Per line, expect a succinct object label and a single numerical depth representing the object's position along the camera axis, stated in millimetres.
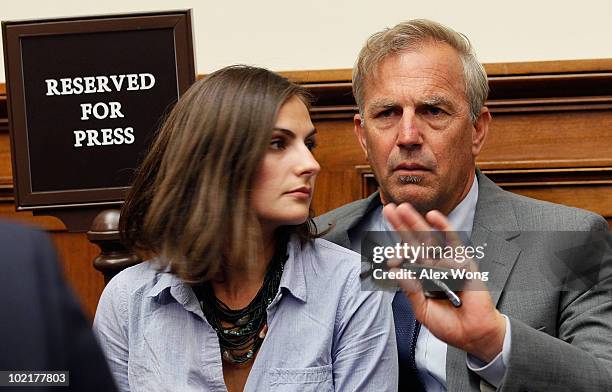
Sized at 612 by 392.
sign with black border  1471
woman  1321
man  1295
